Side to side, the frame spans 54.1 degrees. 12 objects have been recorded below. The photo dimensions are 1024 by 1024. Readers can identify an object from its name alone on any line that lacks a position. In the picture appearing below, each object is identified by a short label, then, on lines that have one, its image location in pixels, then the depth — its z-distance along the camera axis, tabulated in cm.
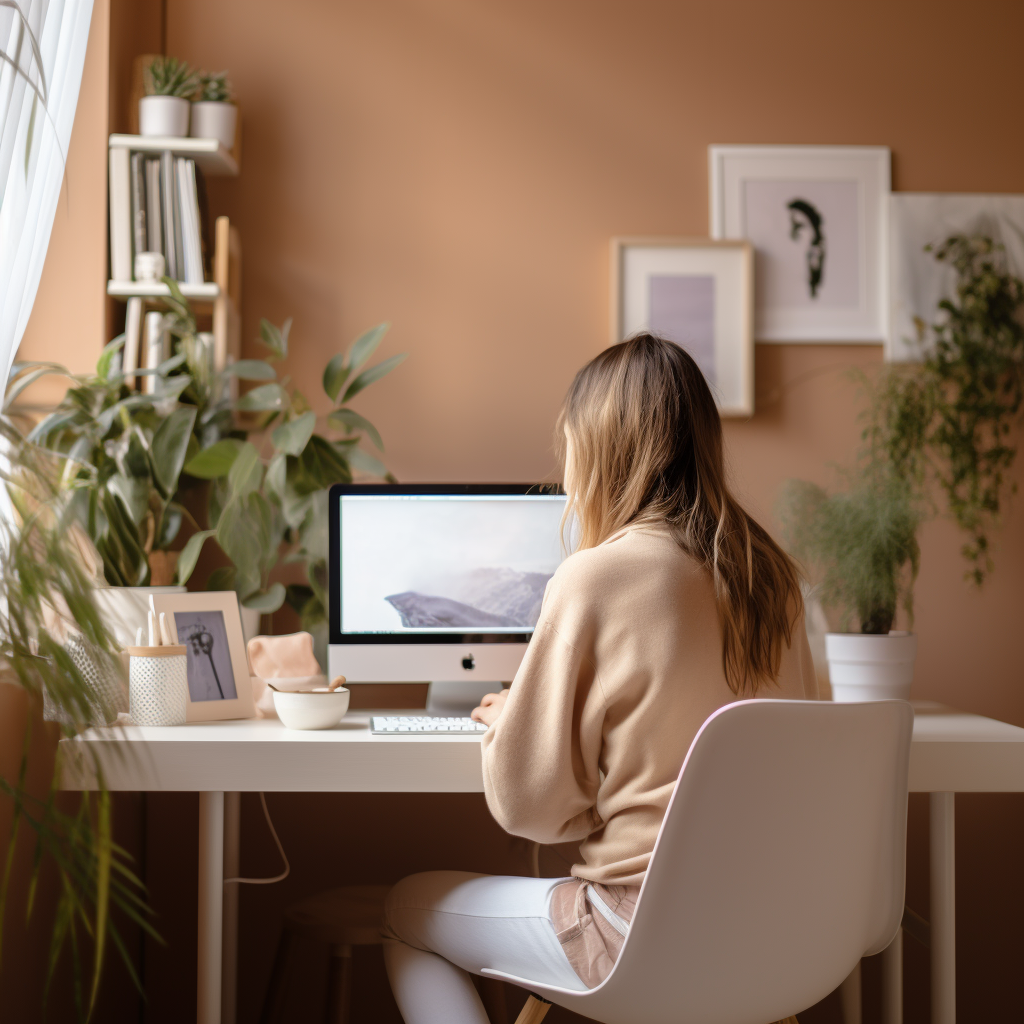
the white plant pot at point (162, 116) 207
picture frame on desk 172
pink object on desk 183
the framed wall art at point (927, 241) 233
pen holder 162
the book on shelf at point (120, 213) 206
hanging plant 231
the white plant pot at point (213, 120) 211
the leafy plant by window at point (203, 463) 192
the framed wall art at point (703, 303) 229
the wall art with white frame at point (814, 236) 233
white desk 145
